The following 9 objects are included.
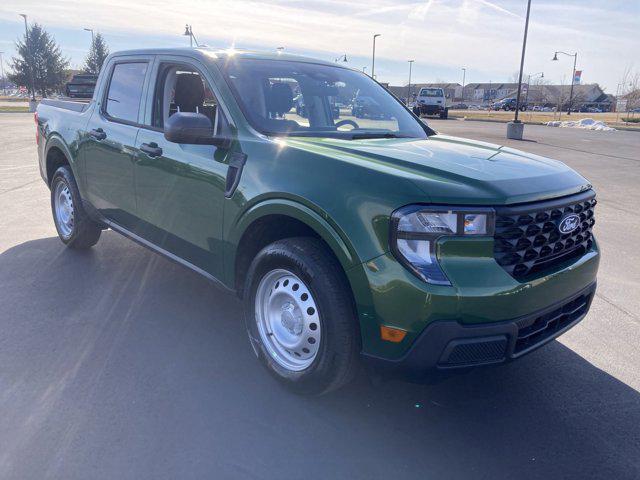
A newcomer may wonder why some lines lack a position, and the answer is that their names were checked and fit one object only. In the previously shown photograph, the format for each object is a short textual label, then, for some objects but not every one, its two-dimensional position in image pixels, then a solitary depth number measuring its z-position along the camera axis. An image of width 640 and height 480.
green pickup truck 2.46
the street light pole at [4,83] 129.80
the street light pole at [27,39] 43.63
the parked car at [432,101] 39.62
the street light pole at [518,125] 21.84
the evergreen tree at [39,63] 48.88
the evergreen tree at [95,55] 62.47
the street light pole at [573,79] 60.44
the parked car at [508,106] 71.94
